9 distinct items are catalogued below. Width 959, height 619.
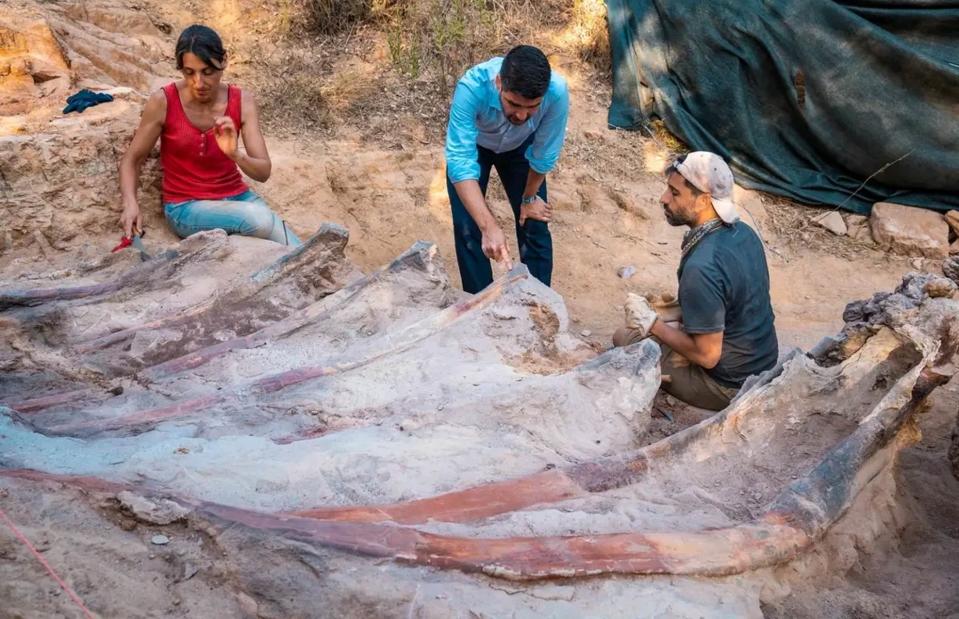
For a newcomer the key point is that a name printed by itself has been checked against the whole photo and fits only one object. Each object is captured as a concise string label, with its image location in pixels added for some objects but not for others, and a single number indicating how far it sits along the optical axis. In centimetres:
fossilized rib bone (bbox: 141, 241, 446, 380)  265
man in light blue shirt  322
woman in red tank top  366
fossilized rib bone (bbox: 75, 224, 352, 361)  287
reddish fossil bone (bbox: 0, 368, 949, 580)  173
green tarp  570
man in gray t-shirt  303
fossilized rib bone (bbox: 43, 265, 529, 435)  221
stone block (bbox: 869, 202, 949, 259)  569
